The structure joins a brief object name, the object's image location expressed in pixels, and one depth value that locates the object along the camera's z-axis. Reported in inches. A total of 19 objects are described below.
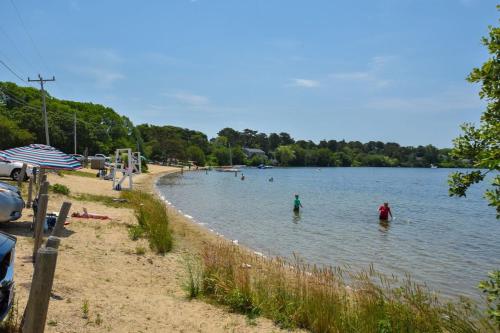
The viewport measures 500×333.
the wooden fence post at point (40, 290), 145.6
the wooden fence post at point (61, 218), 253.6
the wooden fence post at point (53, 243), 169.9
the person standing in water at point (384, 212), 1090.1
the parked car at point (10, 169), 991.6
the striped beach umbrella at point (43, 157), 477.7
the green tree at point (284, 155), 7844.5
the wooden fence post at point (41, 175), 524.3
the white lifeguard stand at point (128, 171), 1251.5
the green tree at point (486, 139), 145.1
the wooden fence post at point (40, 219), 302.5
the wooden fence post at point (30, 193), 610.8
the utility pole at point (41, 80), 1525.3
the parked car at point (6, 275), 188.6
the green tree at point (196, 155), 5457.7
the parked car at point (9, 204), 453.1
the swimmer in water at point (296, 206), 1223.5
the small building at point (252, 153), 7547.2
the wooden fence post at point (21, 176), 767.3
